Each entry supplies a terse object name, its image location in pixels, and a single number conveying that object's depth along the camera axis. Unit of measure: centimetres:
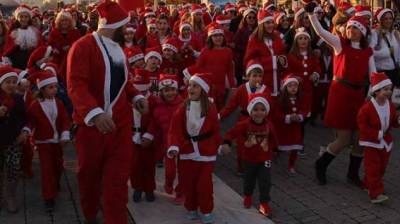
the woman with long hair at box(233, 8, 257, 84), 1065
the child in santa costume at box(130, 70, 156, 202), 586
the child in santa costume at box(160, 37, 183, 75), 844
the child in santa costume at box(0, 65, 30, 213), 557
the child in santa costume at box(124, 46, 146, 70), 697
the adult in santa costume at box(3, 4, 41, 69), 874
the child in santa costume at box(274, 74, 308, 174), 671
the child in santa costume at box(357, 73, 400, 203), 570
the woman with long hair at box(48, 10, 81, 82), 860
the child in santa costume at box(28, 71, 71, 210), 576
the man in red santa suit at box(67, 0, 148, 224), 437
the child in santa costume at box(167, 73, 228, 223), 530
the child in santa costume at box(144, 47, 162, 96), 675
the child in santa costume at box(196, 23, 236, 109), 802
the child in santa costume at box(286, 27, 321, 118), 765
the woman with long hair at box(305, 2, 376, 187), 615
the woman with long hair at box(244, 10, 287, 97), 741
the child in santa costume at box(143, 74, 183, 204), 579
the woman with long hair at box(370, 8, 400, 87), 758
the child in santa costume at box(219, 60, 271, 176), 638
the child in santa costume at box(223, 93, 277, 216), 553
